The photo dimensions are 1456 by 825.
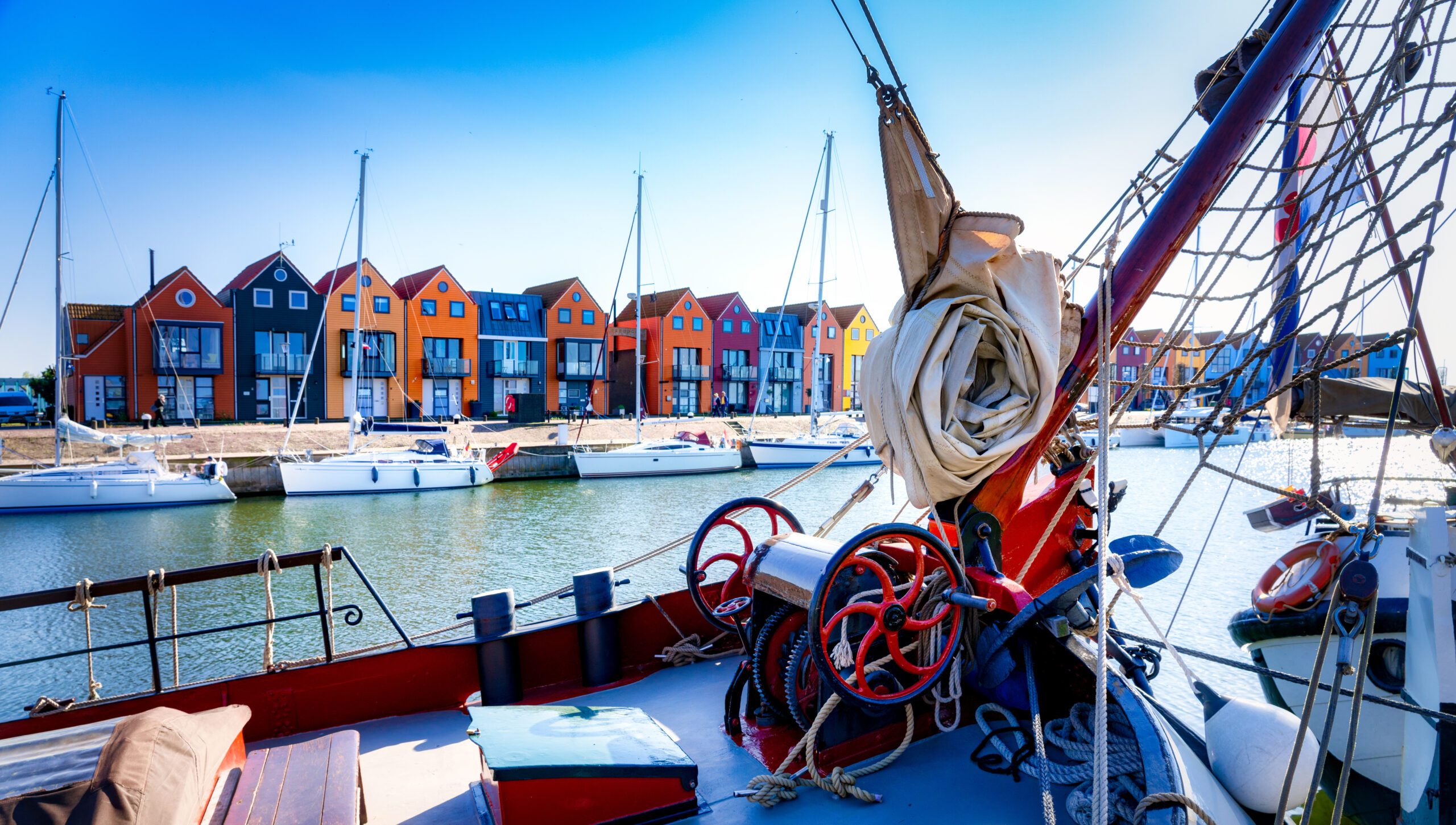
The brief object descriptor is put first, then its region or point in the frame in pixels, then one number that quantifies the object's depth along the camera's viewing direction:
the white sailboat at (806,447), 30.83
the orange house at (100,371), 33.03
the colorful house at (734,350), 48.66
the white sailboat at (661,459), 28.94
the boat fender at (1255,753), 3.39
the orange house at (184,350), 33.72
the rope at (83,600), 3.75
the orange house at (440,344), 38.94
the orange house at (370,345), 36.69
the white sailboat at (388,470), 24.22
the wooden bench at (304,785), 2.74
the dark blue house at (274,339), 35.66
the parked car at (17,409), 32.97
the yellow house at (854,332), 53.28
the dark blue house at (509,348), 41.56
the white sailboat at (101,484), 21.77
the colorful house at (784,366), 50.09
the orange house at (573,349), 43.06
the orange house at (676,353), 46.22
